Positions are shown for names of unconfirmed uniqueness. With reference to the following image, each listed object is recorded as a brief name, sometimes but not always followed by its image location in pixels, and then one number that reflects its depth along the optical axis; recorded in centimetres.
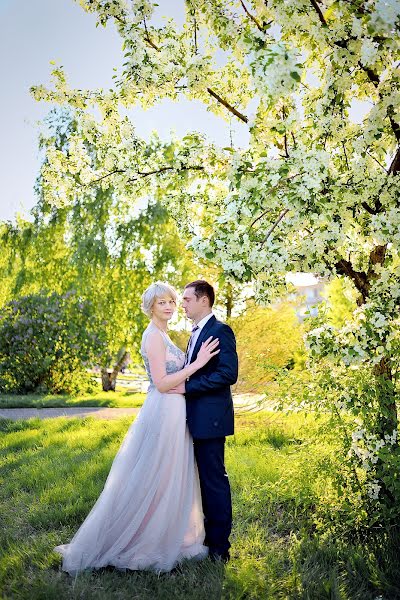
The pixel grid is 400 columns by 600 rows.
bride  389
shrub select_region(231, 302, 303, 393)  959
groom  396
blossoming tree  316
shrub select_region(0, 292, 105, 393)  1540
